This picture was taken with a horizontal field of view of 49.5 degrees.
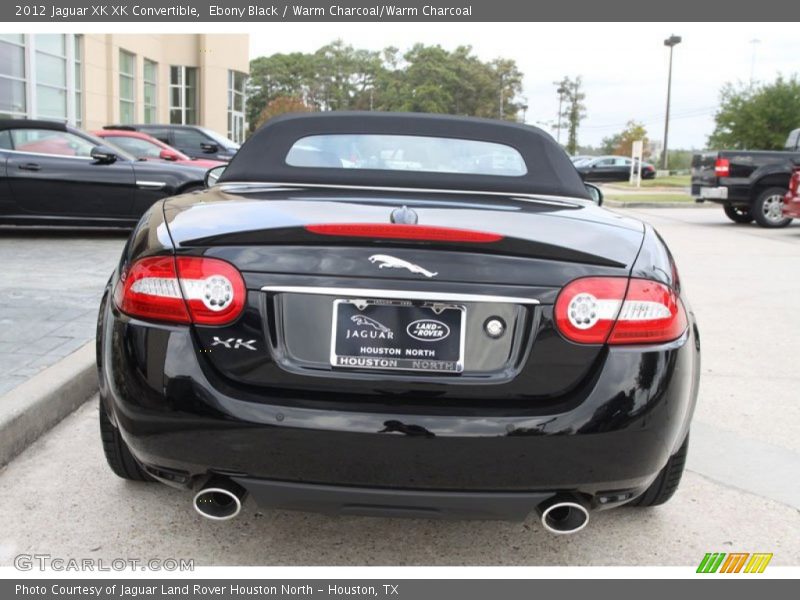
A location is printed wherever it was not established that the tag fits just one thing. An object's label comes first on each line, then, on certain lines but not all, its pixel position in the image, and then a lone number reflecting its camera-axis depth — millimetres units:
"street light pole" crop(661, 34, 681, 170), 49688
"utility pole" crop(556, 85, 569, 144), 95000
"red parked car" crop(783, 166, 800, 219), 14297
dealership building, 20094
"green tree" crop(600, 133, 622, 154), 100294
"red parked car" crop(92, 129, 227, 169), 13555
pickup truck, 16250
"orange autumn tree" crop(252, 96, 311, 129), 90875
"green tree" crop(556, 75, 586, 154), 93131
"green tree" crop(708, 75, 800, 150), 39156
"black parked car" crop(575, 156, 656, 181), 49188
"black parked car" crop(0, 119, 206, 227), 9898
